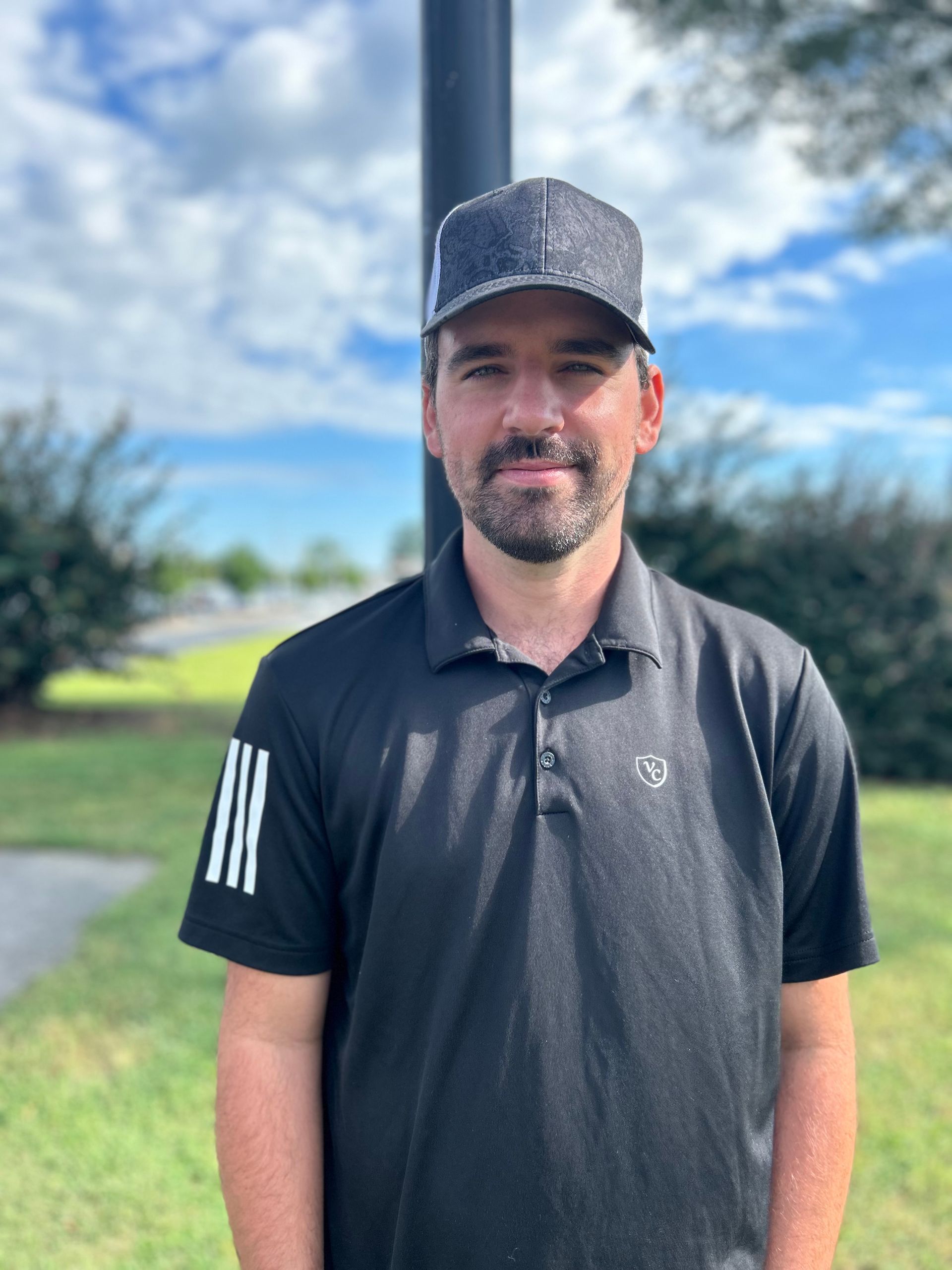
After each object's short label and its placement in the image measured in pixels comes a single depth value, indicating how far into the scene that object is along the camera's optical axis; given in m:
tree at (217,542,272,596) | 89.44
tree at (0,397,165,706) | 11.98
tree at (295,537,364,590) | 108.75
